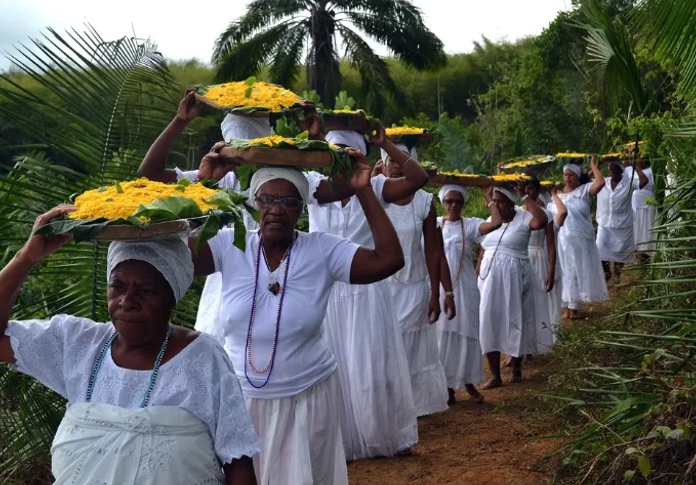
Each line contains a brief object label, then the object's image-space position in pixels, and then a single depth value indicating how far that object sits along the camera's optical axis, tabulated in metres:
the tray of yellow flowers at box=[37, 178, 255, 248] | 3.17
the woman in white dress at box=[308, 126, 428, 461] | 7.27
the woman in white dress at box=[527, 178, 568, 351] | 12.02
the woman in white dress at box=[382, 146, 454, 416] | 8.45
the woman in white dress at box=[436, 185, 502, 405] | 9.90
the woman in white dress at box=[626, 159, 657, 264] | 17.74
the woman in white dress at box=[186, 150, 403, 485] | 4.74
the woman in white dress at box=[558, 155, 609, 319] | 15.57
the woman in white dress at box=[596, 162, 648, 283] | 17.06
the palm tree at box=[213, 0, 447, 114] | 26.92
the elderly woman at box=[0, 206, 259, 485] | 3.23
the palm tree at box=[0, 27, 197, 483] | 4.91
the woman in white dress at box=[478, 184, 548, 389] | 10.80
